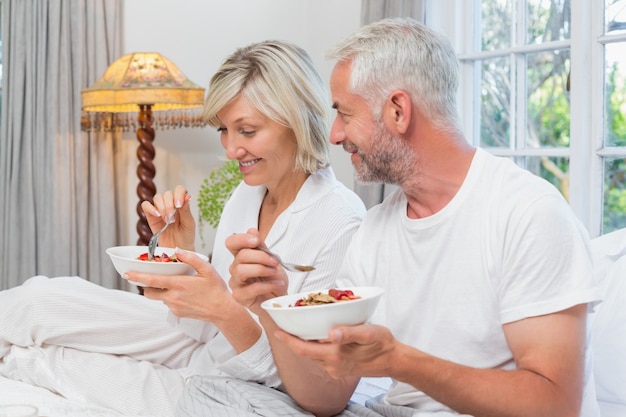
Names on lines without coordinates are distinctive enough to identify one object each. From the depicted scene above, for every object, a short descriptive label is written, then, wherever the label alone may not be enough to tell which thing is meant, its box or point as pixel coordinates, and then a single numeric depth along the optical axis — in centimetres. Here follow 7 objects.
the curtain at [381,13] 374
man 146
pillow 188
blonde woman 204
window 318
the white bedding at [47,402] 189
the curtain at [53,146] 446
